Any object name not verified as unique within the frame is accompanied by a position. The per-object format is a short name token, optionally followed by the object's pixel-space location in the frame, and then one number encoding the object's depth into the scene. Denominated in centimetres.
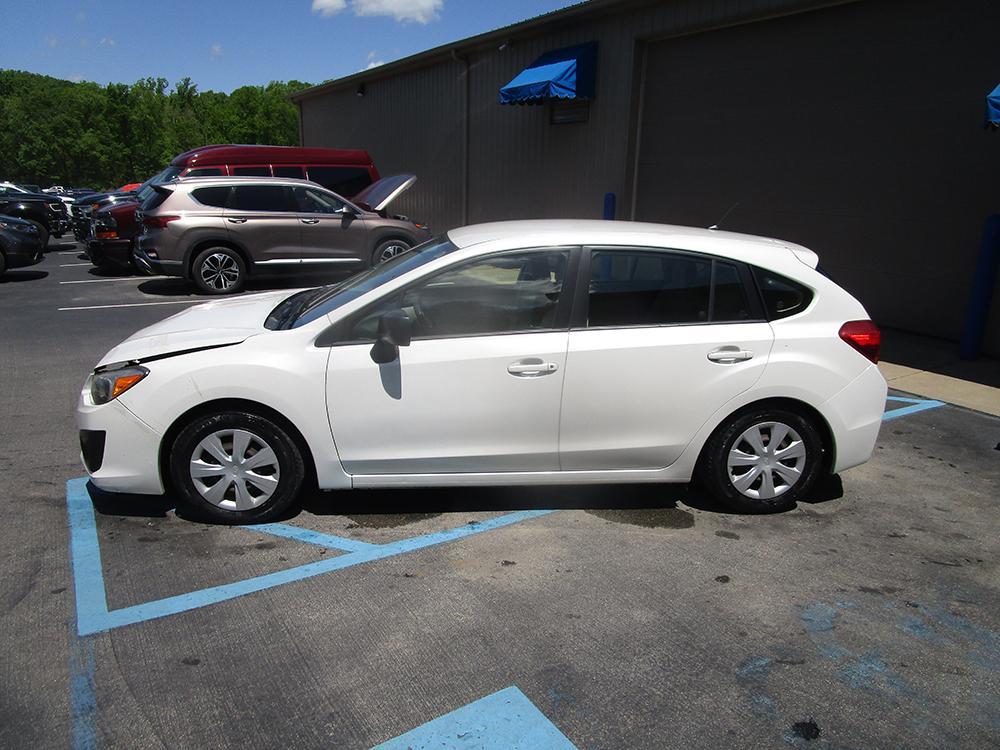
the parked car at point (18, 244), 1259
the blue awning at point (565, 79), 1263
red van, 1272
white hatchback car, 385
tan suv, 1103
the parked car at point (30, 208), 1717
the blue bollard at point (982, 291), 759
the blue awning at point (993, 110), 650
